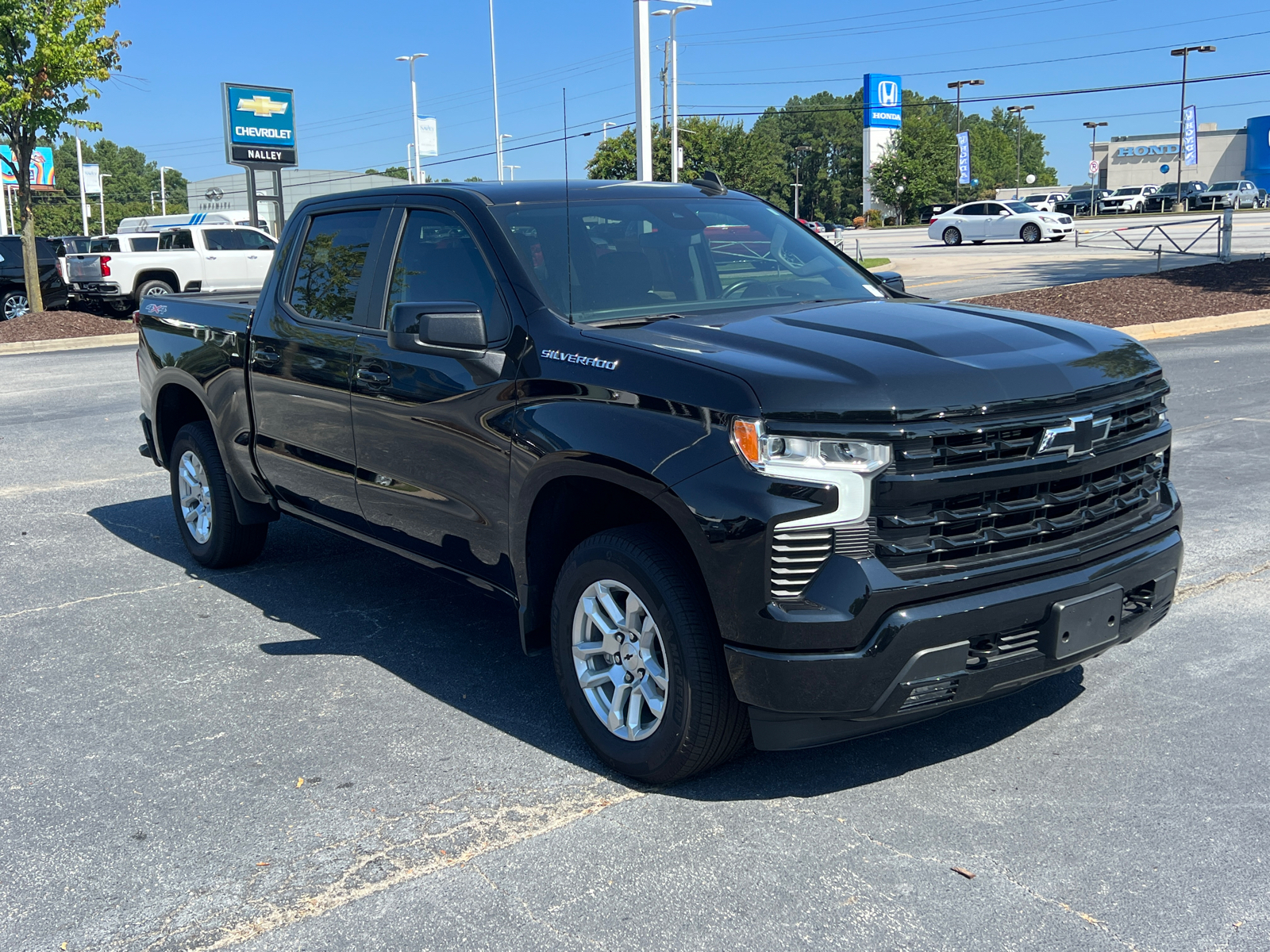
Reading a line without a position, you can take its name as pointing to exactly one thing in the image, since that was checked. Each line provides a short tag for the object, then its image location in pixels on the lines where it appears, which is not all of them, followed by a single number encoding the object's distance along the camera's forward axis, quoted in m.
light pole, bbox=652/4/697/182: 32.61
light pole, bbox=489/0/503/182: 40.15
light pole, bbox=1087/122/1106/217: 78.31
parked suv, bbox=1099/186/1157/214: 78.31
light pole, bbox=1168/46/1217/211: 71.06
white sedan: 43.47
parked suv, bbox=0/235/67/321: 24.52
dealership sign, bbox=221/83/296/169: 32.22
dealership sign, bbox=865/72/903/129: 84.00
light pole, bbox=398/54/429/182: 56.00
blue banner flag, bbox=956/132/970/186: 82.06
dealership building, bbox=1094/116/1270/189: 112.69
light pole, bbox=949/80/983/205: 82.56
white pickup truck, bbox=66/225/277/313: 24.30
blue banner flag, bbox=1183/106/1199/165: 73.11
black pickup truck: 3.34
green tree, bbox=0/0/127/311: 21.22
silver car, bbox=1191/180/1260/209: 73.31
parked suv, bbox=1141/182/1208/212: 75.31
